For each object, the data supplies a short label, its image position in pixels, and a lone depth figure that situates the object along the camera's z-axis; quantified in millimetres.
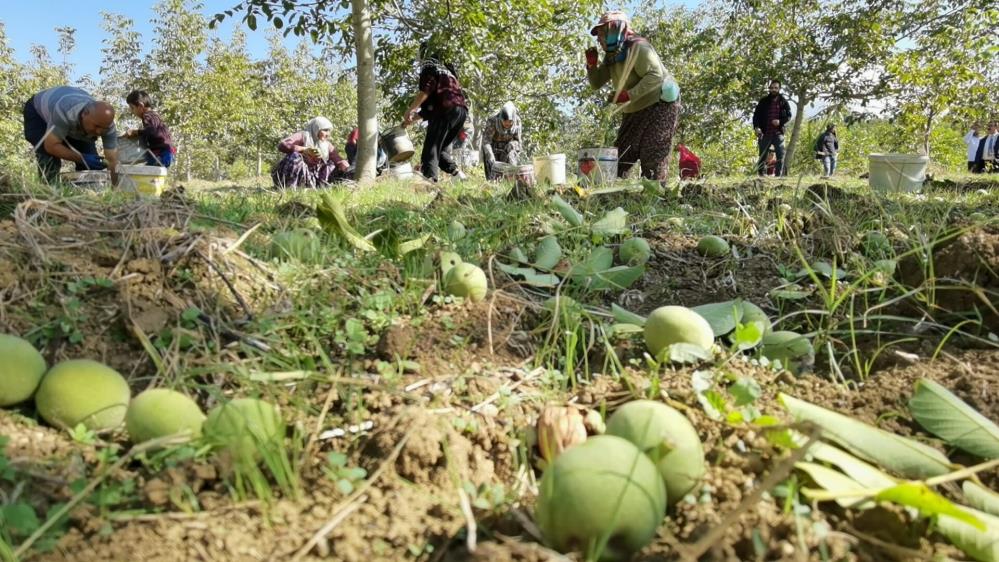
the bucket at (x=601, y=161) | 5458
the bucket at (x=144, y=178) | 4637
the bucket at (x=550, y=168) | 5938
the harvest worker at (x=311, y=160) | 9188
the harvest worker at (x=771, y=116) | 11328
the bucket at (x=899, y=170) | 5660
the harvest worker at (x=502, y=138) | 10381
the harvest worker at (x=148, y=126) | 7191
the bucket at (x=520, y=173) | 3973
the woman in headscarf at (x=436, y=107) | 7602
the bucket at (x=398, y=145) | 8188
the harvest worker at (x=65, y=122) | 5543
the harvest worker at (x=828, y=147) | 13398
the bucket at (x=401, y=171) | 8047
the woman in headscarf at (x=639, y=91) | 5590
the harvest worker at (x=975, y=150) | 14180
